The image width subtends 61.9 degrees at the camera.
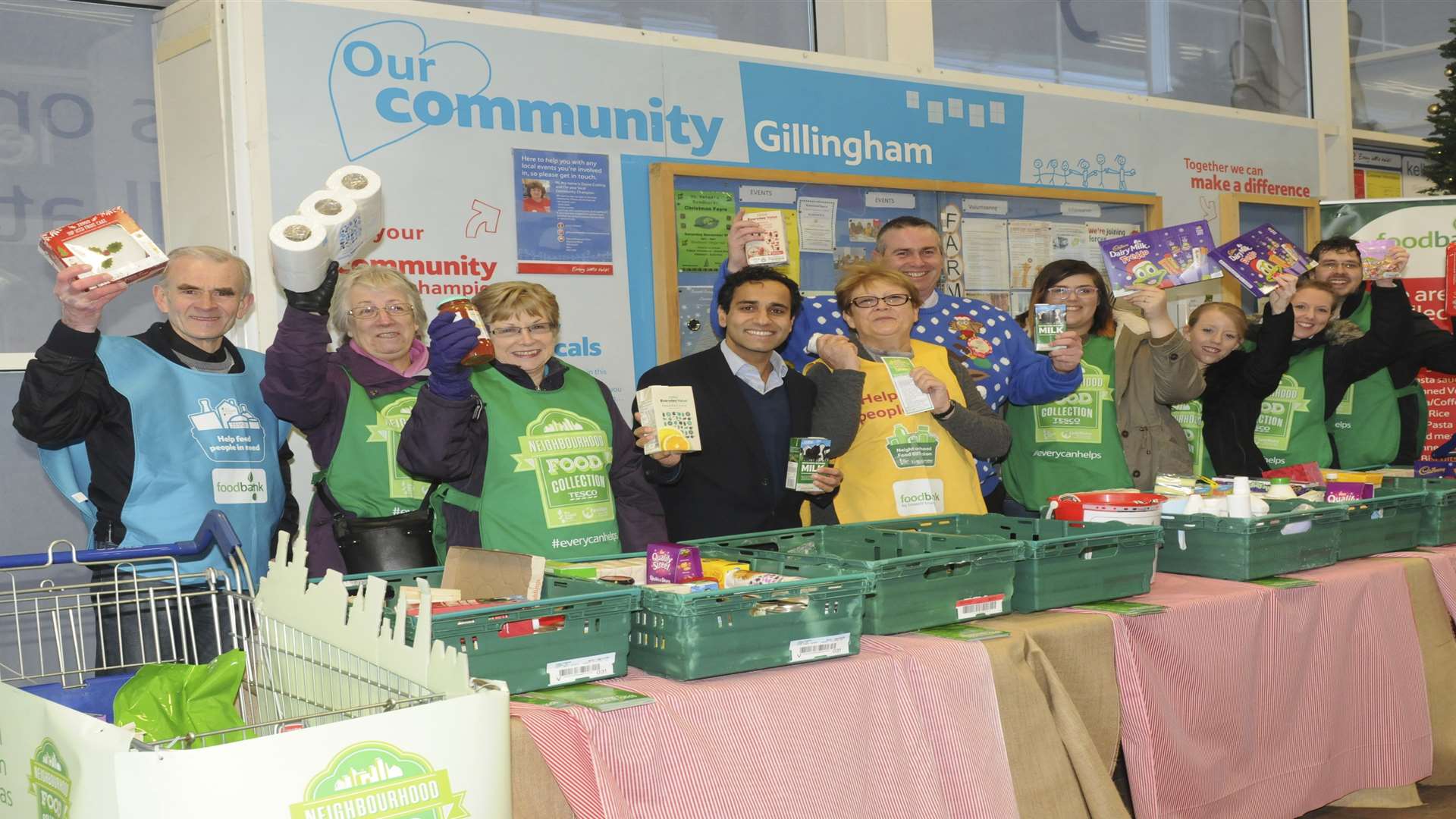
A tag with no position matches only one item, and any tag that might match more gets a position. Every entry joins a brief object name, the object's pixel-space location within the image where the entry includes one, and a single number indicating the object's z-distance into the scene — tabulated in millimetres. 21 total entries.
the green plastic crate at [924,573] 2369
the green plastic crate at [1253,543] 2912
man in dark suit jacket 3354
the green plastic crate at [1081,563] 2590
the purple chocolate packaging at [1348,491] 3270
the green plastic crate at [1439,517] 3387
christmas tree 6637
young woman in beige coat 4000
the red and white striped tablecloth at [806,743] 1923
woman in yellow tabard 3326
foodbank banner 6102
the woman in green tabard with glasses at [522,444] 2828
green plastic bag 1652
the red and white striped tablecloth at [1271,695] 2549
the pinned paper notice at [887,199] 4996
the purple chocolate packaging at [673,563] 2336
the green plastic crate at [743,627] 2086
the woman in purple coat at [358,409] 2938
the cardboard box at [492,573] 2195
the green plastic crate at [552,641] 1962
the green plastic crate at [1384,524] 3191
